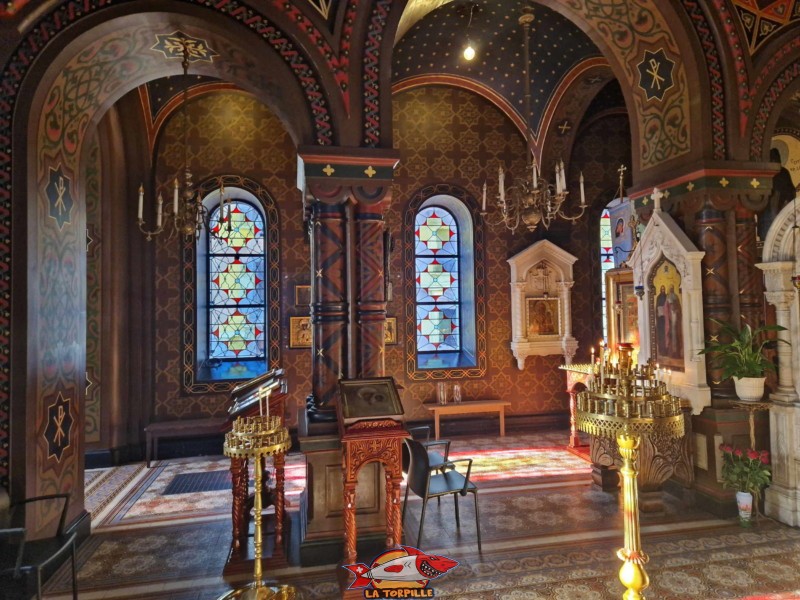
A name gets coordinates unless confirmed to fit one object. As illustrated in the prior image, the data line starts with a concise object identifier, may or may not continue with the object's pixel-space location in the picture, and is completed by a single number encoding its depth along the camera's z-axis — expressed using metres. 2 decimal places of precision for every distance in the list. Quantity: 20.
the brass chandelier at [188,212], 5.25
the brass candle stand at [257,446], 3.43
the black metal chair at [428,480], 4.33
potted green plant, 4.99
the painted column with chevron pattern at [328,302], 4.56
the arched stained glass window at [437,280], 9.31
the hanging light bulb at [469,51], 7.80
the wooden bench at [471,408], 8.54
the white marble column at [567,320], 9.05
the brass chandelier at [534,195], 5.24
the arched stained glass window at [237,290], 8.63
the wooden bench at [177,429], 7.60
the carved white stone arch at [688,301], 5.33
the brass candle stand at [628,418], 1.91
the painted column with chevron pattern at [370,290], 4.60
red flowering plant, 4.89
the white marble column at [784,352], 4.98
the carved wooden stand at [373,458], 3.82
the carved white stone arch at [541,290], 9.01
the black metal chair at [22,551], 2.97
